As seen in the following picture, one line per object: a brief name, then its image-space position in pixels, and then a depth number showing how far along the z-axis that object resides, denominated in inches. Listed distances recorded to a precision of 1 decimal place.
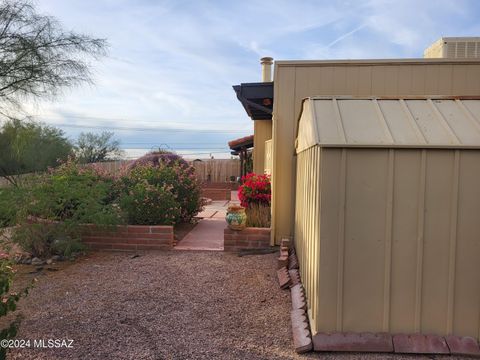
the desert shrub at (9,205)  217.2
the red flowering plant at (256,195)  275.3
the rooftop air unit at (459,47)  263.3
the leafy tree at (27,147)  424.1
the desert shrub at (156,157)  483.4
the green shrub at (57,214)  228.1
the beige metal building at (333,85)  237.9
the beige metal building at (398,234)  117.8
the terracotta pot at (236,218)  245.6
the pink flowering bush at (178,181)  317.4
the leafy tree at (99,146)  870.4
